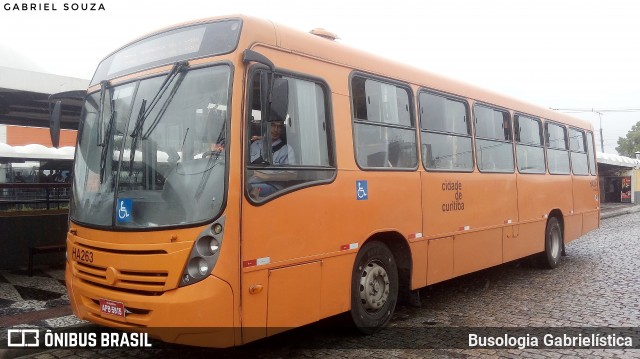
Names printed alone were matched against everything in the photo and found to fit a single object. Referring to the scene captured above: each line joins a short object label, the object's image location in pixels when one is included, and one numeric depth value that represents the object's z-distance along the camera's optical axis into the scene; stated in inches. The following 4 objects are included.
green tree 2687.0
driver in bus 169.6
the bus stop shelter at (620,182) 1262.3
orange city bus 159.8
